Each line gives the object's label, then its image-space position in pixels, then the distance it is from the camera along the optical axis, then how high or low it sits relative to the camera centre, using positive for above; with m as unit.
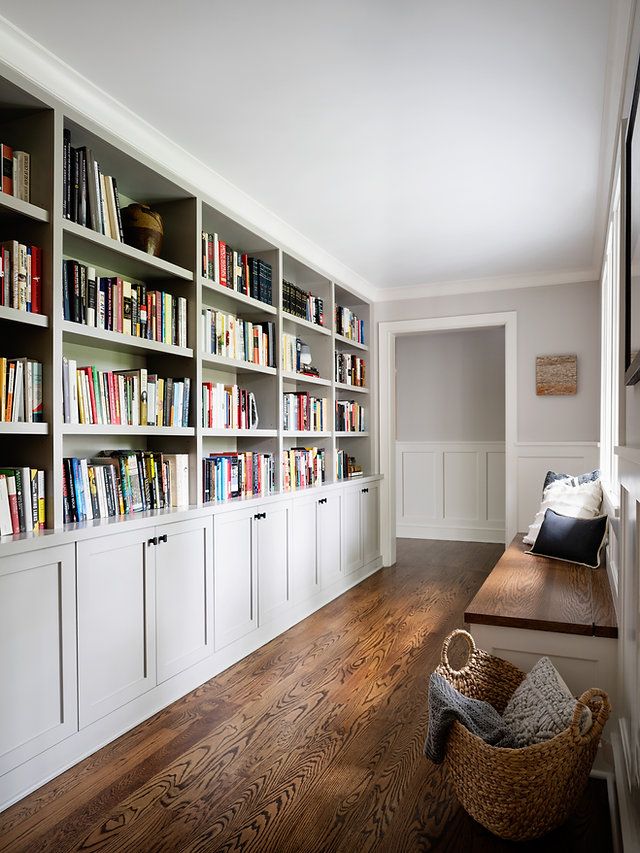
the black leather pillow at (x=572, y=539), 3.35 -0.64
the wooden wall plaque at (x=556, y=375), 5.06 +0.39
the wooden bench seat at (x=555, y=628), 2.27 -0.76
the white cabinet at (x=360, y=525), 4.79 -0.83
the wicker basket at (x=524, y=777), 1.65 -0.96
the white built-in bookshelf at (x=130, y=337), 2.24 +0.64
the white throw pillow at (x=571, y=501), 3.71 -0.48
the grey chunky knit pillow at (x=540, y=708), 1.79 -0.86
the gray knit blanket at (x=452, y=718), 1.81 -0.90
